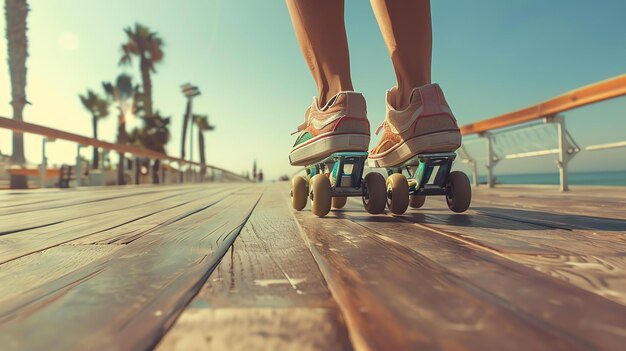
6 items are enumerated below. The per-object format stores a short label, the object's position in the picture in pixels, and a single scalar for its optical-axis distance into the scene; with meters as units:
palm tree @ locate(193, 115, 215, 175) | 31.61
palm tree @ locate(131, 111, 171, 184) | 21.66
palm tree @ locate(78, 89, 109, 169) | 25.16
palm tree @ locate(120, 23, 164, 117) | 20.20
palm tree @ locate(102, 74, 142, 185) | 22.80
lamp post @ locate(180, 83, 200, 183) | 26.58
